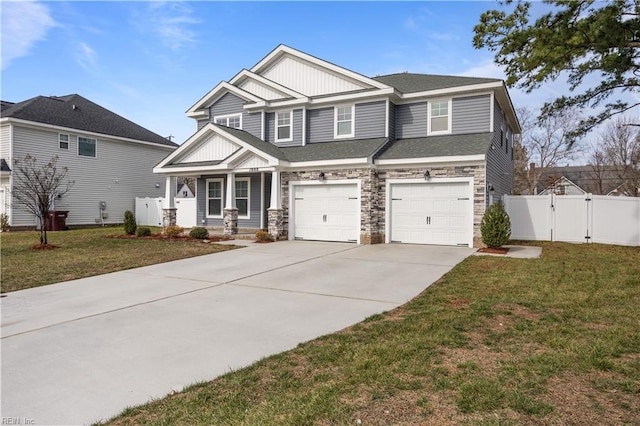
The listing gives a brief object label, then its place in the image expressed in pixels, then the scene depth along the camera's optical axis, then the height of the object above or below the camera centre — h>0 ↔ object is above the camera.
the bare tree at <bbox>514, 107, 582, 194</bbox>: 32.25 +4.65
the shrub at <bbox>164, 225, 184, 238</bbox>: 16.40 -1.13
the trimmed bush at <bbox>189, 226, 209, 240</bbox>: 15.80 -1.17
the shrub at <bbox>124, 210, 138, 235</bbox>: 17.41 -0.93
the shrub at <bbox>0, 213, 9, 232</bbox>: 20.23 -1.08
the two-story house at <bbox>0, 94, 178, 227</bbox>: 20.55 +3.12
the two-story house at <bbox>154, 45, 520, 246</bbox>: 13.67 +2.00
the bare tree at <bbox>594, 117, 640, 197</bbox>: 26.64 +3.92
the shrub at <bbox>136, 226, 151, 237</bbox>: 17.00 -1.22
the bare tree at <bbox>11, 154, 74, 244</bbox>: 14.20 +0.98
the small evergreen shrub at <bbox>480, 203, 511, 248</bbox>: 11.81 -0.65
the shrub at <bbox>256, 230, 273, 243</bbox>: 14.93 -1.23
